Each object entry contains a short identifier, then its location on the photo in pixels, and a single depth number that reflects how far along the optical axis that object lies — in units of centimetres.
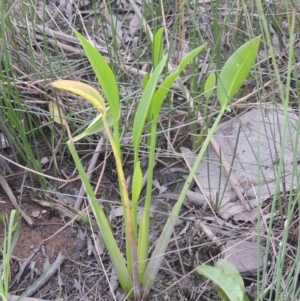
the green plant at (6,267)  88
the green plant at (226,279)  85
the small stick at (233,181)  115
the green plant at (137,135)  84
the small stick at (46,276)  102
